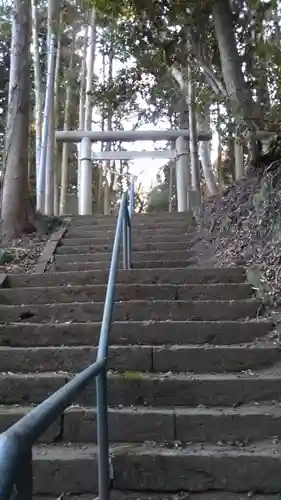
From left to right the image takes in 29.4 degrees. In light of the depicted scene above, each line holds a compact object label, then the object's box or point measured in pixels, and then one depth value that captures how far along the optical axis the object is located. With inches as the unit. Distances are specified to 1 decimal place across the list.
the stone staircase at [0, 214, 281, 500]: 102.6
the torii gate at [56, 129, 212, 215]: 439.2
